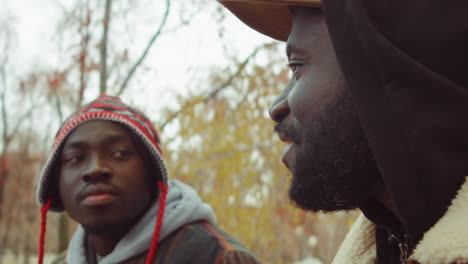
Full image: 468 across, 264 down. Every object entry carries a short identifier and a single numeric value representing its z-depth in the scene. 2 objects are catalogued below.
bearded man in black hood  1.05
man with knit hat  2.29
